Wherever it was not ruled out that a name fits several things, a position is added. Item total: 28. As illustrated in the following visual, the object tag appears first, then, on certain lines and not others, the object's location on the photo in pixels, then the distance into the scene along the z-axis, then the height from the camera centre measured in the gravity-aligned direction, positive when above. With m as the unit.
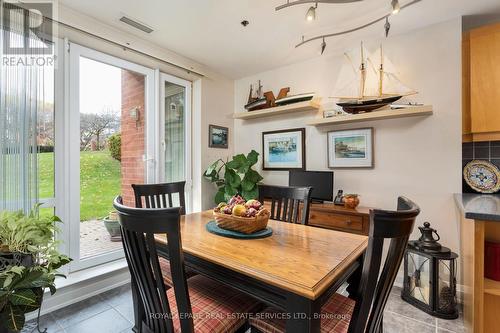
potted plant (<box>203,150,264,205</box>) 3.18 -0.17
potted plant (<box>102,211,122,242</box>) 2.66 -0.65
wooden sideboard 2.33 -0.52
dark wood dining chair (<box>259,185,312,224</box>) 1.85 -0.26
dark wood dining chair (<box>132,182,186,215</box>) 1.94 -0.23
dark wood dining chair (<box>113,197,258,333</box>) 0.89 -0.49
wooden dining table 0.88 -0.42
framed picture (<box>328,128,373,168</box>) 2.70 +0.21
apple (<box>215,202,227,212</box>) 1.56 -0.27
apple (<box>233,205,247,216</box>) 1.42 -0.26
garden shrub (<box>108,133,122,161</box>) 2.68 +0.23
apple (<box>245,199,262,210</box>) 1.48 -0.24
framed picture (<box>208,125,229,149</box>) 3.55 +0.45
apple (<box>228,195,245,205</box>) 1.53 -0.22
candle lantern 1.94 -0.92
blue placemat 1.40 -0.40
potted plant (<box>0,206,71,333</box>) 1.21 -0.54
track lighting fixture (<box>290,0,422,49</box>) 1.83 +1.34
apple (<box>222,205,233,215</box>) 1.49 -0.27
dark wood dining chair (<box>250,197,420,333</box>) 0.82 -0.37
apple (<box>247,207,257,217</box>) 1.41 -0.27
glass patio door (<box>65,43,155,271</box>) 2.31 +0.24
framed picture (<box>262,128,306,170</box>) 3.23 +0.23
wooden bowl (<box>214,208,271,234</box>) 1.40 -0.33
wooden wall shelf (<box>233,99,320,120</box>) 2.96 +0.73
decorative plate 2.24 -0.09
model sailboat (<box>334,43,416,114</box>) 2.45 +0.85
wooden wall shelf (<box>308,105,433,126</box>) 2.27 +0.51
